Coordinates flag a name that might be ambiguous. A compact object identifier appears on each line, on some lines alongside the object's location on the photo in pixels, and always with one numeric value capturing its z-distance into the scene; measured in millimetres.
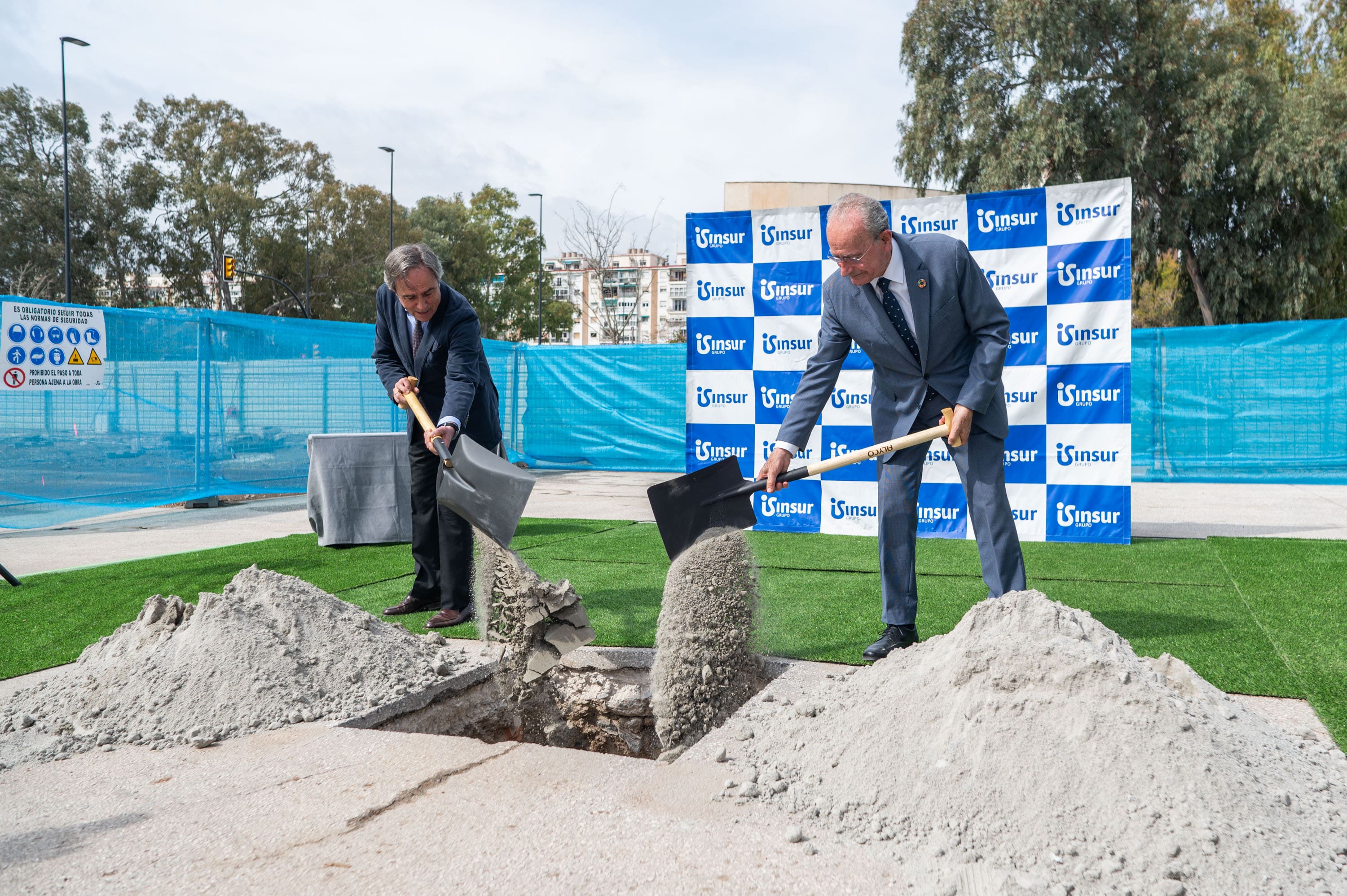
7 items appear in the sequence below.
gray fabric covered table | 6148
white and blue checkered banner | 5898
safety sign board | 6594
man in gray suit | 3010
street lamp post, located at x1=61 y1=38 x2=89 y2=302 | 22781
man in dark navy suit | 3727
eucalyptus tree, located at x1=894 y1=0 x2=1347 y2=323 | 16719
